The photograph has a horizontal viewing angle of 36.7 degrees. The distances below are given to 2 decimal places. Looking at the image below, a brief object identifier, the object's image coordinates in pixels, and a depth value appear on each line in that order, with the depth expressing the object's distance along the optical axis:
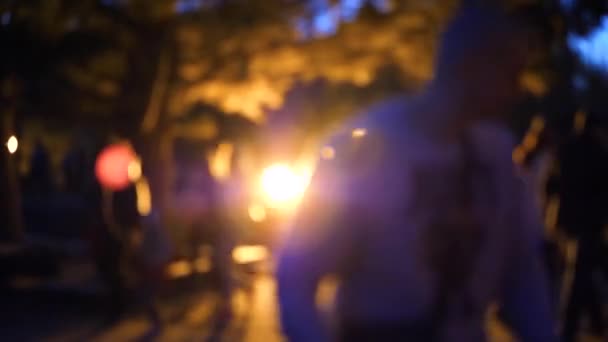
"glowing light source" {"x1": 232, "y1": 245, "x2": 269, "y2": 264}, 14.57
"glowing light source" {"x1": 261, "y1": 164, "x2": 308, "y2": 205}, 13.87
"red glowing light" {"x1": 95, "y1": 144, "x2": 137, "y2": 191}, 10.38
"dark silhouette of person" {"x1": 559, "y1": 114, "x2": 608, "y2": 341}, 7.44
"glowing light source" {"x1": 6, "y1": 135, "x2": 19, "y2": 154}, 9.23
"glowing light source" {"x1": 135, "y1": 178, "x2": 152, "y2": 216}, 10.18
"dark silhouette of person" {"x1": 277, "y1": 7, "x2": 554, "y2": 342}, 2.07
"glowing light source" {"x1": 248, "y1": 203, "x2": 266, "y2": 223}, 16.83
